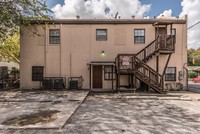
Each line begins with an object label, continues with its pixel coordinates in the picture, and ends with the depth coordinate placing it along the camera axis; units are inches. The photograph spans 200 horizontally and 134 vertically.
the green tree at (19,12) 277.5
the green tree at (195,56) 1446.5
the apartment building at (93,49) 382.5
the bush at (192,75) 1064.9
